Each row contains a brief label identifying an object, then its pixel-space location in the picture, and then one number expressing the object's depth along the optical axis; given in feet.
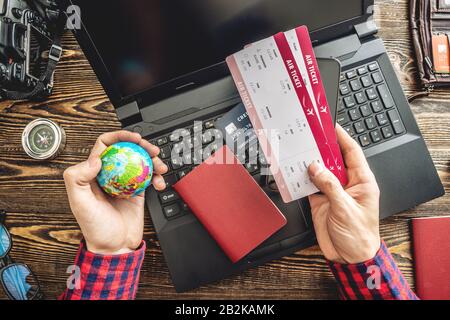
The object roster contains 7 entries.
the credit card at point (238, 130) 2.12
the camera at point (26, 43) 2.23
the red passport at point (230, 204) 2.15
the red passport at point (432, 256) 2.28
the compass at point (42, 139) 2.34
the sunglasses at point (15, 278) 2.37
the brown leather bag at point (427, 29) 2.40
